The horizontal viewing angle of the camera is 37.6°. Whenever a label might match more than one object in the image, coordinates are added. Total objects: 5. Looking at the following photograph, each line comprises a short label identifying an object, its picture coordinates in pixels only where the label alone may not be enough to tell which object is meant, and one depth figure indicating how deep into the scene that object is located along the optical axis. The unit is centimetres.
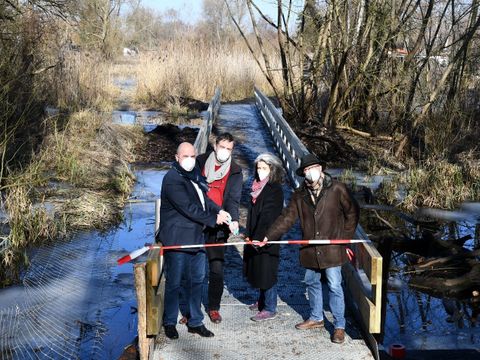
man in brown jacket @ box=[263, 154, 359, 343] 537
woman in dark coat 562
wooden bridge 507
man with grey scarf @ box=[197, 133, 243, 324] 573
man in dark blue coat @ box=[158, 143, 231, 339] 536
